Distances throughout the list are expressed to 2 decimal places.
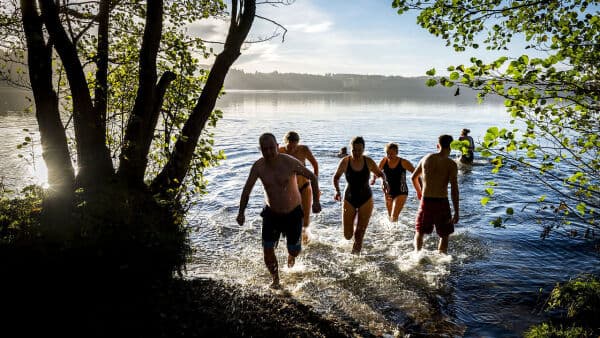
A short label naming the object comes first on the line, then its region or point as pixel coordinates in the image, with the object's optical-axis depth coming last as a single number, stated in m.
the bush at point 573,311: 4.75
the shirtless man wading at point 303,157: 7.64
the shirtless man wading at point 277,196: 5.42
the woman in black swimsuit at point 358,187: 7.08
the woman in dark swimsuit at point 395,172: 8.80
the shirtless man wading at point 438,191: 6.57
